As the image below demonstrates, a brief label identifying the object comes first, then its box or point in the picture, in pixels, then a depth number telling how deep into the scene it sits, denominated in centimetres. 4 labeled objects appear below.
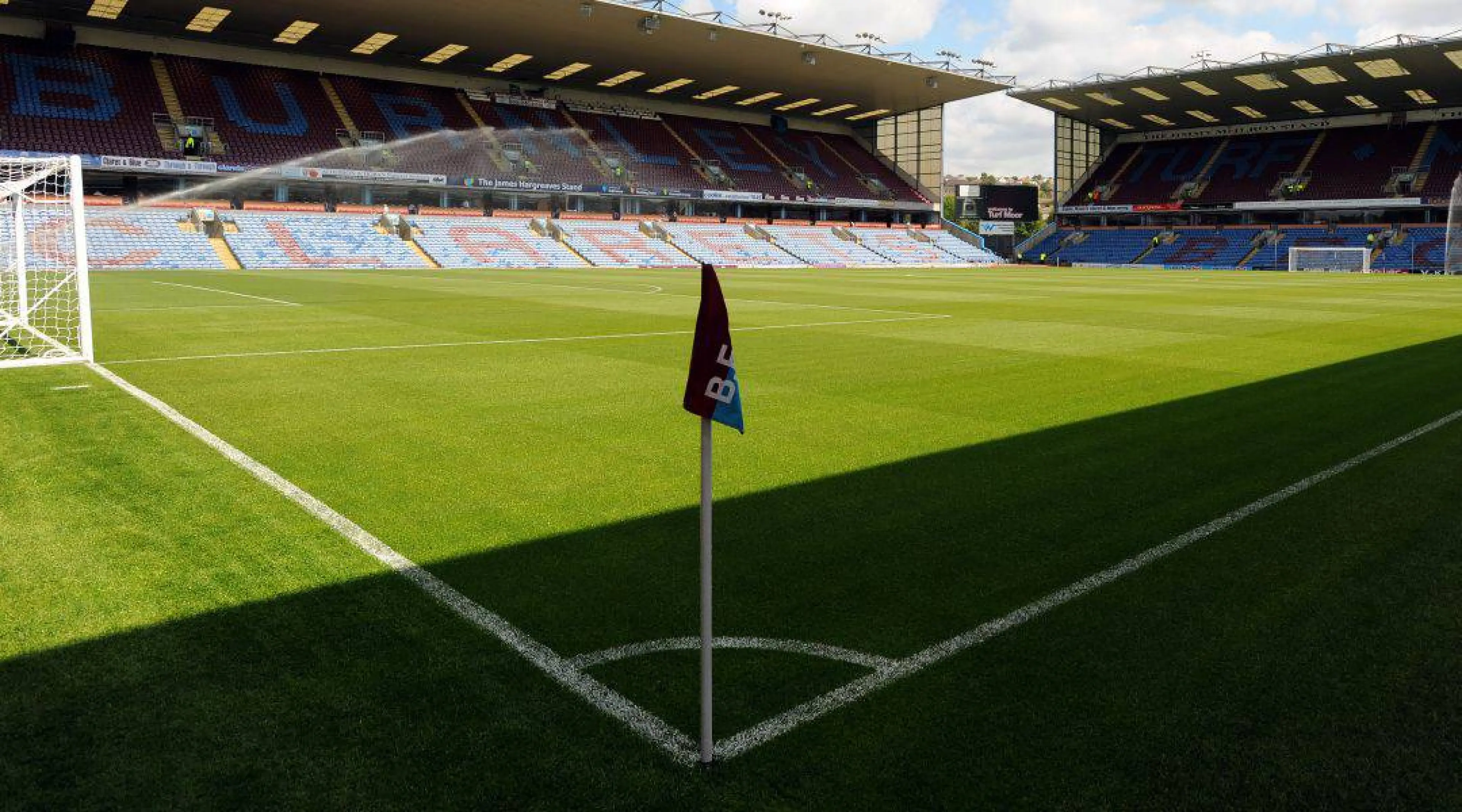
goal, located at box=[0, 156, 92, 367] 1217
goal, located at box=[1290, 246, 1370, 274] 6125
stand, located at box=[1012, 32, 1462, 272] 5997
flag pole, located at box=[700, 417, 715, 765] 318
